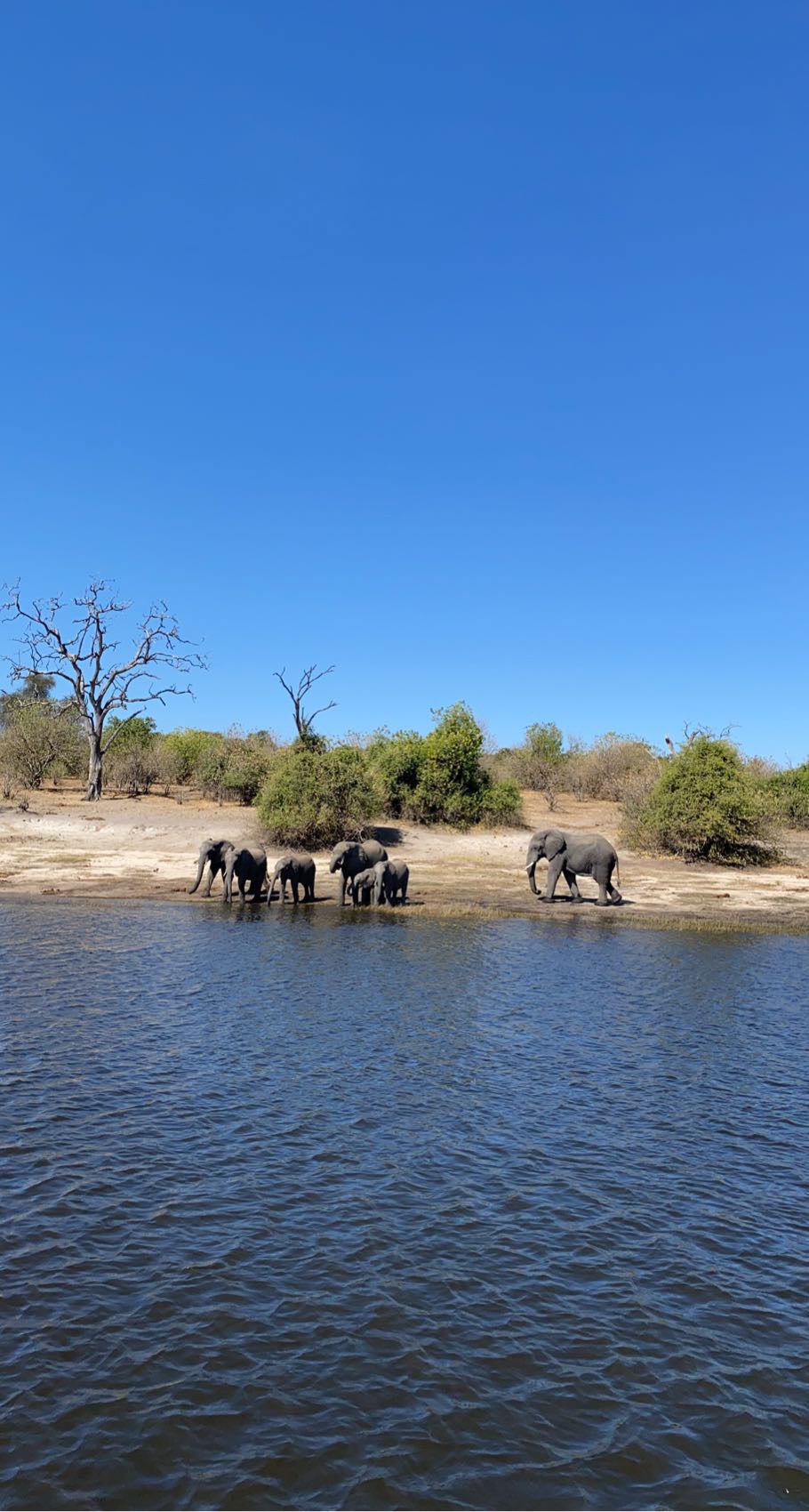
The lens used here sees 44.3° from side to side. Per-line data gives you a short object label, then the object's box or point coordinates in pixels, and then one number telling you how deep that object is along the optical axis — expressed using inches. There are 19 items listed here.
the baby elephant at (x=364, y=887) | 1175.0
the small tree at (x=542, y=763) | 2541.8
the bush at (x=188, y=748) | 2208.4
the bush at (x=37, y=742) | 2025.1
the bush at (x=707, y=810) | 1503.4
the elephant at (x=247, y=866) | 1178.6
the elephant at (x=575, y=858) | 1211.9
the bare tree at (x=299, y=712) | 2226.9
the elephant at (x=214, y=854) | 1213.7
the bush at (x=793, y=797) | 1994.3
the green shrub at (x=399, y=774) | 1811.0
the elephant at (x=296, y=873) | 1186.0
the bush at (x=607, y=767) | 2425.0
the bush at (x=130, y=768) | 2108.8
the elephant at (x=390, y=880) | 1164.4
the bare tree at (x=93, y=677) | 2068.2
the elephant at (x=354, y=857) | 1189.1
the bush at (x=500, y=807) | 1844.2
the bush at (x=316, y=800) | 1488.7
